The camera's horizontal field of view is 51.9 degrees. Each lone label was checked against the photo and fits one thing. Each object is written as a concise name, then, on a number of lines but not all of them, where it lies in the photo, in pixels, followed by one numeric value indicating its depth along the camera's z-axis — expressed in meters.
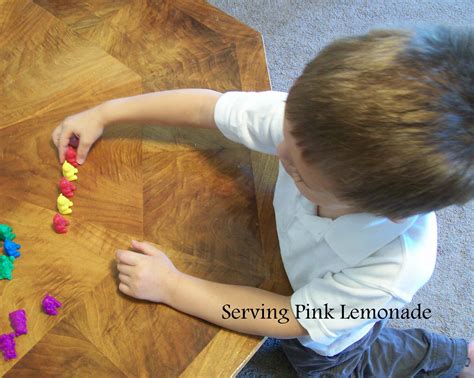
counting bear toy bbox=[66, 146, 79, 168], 0.65
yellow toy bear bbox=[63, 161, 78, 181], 0.64
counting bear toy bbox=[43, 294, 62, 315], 0.57
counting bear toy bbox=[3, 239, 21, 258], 0.59
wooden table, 0.57
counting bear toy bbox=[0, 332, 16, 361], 0.55
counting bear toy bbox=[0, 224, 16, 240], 0.60
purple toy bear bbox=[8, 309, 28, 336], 0.56
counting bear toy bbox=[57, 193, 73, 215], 0.62
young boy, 0.40
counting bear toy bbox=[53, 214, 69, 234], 0.61
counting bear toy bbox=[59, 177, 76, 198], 0.63
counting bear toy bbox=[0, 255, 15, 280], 0.58
